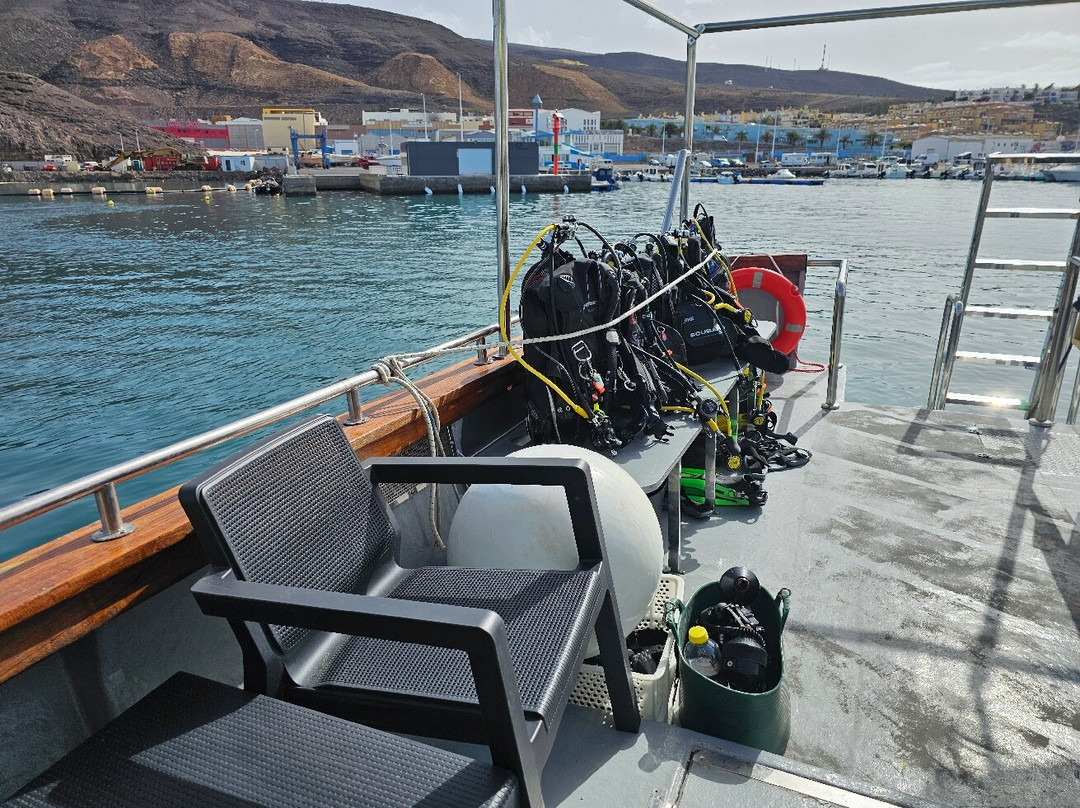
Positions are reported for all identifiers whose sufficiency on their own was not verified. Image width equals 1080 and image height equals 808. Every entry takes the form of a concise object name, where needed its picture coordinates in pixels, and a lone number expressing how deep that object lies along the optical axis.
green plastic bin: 1.66
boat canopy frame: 2.54
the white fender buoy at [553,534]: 1.76
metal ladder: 3.72
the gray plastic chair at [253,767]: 0.98
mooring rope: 2.06
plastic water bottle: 1.82
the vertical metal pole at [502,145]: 2.45
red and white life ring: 4.72
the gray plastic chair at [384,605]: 1.05
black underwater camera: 1.75
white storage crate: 1.75
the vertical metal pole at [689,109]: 4.08
